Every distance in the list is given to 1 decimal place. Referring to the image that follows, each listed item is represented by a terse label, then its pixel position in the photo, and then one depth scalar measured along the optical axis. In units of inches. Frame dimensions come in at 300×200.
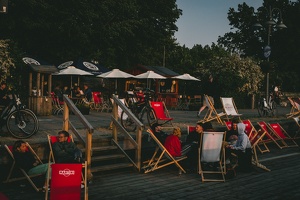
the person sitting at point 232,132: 389.5
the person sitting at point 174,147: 338.6
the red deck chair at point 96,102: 761.0
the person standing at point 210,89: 668.1
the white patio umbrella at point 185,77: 1047.2
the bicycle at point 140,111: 476.7
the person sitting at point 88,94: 797.6
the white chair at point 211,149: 327.6
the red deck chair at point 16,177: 277.1
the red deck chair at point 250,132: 454.6
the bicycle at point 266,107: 743.4
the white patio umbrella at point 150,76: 936.3
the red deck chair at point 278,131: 509.1
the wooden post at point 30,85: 626.4
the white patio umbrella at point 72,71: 820.0
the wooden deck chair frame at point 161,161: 330.0
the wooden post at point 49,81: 669.8
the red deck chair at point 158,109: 487.2
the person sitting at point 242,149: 348.8
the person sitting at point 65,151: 297.6
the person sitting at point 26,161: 285.0
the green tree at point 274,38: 1839.3
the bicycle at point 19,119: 362.3
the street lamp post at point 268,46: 730.8
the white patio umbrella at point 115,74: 858.8
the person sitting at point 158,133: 374.9
